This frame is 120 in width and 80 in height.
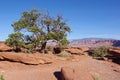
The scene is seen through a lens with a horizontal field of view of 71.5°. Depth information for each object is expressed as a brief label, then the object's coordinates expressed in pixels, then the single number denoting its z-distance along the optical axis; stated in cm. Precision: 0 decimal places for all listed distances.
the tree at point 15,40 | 1203
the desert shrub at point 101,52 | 1629
